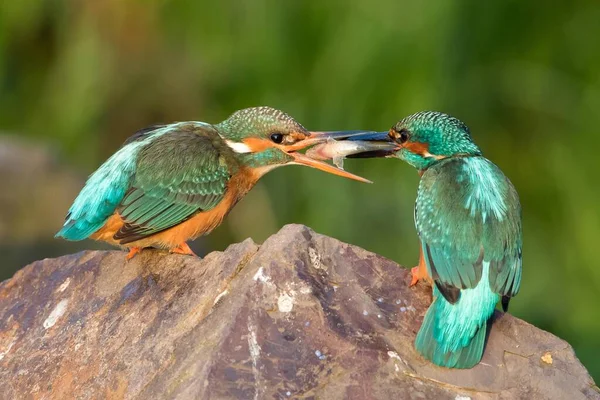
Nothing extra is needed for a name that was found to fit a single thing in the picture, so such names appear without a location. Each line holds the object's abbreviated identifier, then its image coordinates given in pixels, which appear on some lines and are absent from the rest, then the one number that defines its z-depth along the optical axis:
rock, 7.53
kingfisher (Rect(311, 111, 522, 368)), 7.93
